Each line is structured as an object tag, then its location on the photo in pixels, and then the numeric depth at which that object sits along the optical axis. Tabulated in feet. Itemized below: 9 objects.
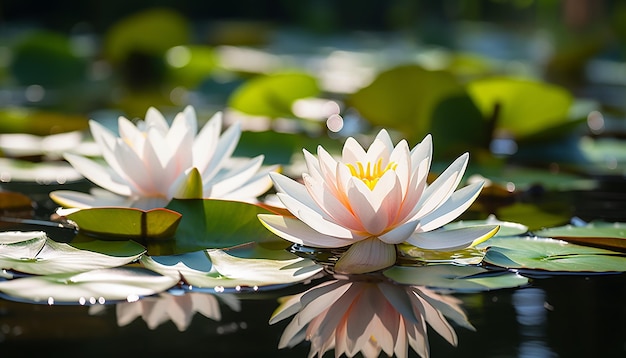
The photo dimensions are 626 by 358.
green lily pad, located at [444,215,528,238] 6.82
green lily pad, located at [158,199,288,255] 6.70
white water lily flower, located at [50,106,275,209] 6.86
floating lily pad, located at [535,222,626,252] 6.74
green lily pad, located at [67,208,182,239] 6.67
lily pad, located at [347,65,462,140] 8.22
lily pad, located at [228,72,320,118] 9.28
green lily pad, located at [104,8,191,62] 13.80
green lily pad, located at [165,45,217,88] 14.95
